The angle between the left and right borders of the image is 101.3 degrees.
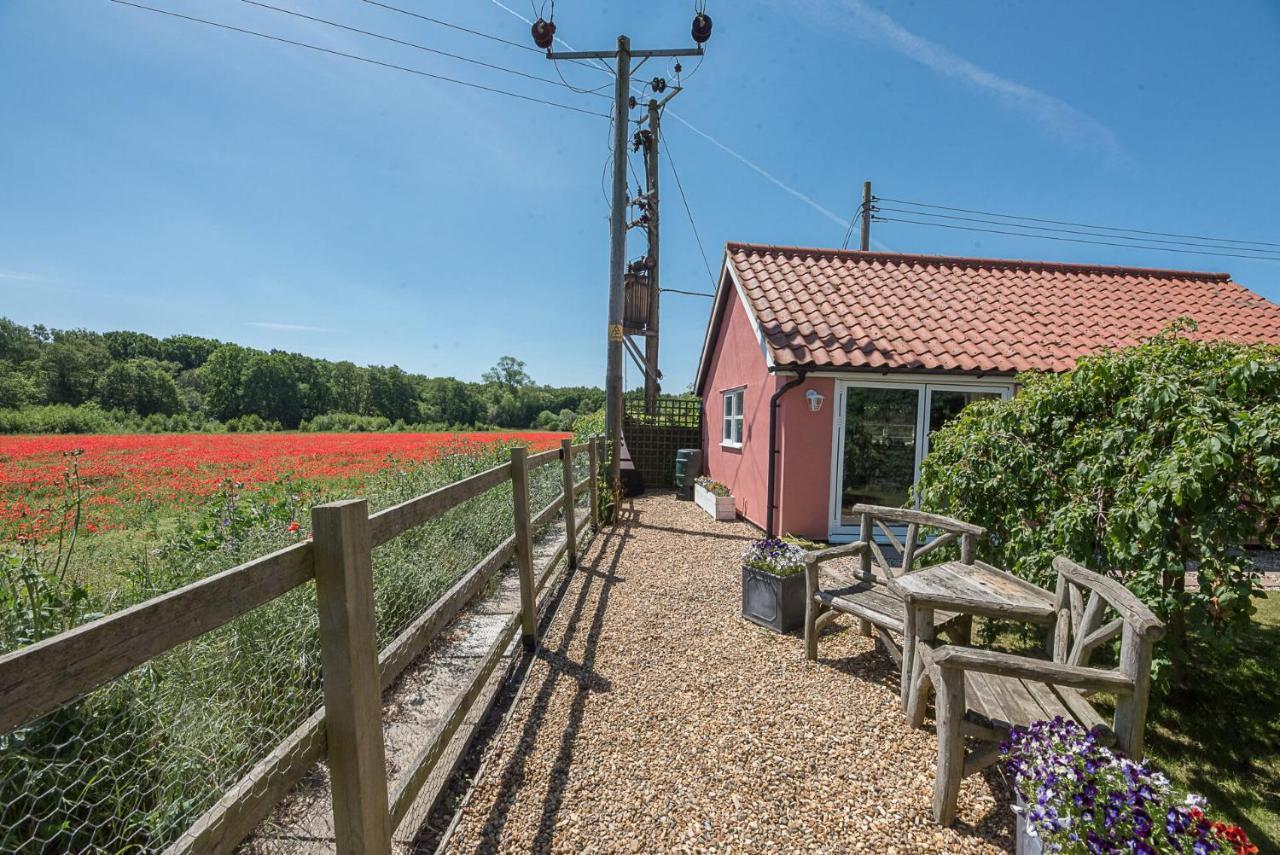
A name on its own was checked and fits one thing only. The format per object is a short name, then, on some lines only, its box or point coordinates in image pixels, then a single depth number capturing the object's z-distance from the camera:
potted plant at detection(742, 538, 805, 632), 4.18
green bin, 10.98
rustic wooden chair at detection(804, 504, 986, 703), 3.40
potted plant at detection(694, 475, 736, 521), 8.76
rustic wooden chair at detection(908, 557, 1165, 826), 2.09
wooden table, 2.62
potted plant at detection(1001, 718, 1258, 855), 1.51
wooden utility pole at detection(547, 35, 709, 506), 7.96
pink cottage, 7.09
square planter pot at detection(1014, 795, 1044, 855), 1.75
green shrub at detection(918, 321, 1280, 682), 2.51
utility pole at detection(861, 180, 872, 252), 17.20
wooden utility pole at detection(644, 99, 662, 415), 13.75
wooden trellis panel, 12.97
